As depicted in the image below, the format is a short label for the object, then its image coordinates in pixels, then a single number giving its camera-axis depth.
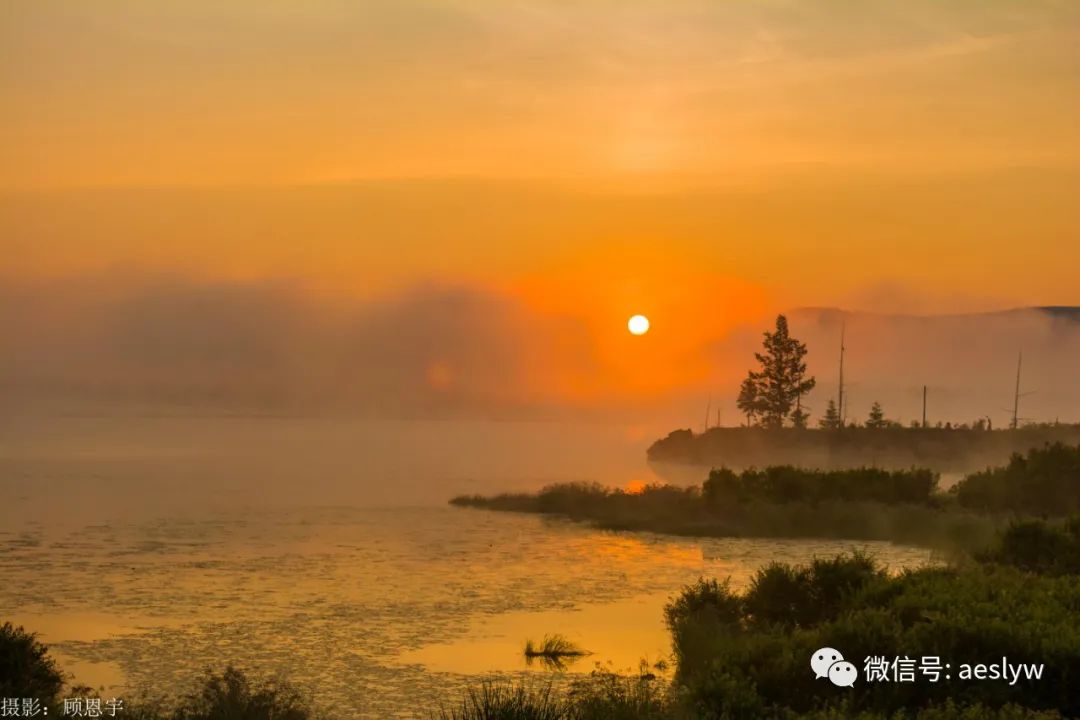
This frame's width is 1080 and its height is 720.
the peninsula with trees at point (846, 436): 129.00
